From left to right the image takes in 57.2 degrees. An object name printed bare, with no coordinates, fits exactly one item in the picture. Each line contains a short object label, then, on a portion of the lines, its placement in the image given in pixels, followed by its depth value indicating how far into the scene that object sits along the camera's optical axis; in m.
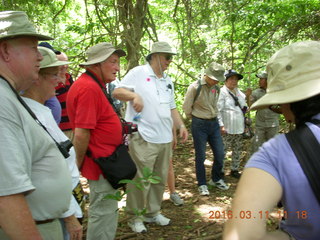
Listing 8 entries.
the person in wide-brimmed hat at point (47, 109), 1.88
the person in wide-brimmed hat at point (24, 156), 1.21
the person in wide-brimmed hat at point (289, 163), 1.00
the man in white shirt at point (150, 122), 3.54
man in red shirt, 2.59
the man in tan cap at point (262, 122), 5.67
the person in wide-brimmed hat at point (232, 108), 5.35
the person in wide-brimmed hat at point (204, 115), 4.79
